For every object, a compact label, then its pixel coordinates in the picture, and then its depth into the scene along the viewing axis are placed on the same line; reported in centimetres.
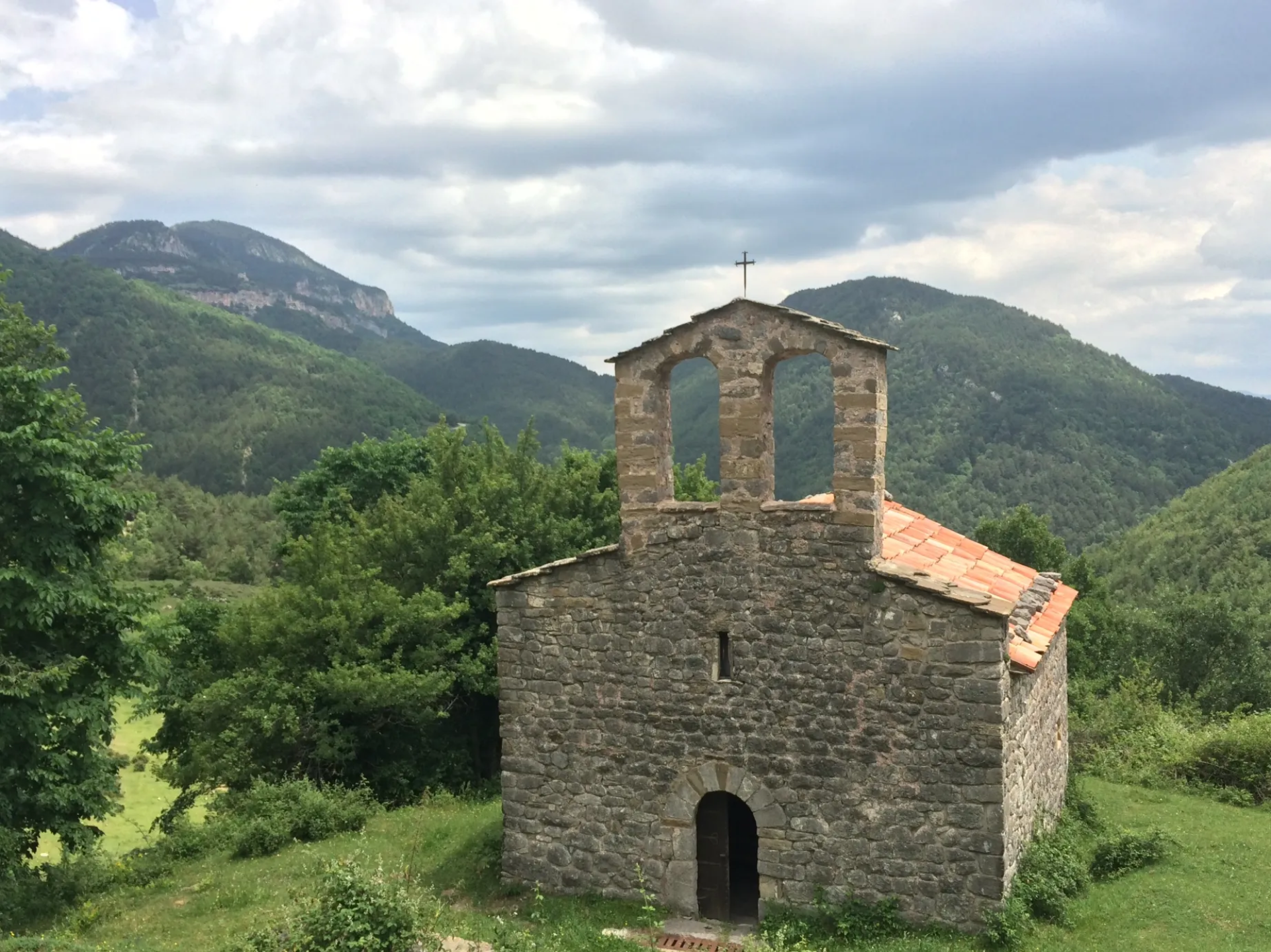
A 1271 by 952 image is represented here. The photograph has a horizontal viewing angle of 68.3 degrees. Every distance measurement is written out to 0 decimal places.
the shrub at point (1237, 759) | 1515
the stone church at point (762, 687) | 909
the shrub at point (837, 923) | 912
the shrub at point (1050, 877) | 941
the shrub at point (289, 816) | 1329
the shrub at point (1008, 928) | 873
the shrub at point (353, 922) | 730
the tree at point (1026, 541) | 3125
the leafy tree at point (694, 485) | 2178
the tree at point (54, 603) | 1152
